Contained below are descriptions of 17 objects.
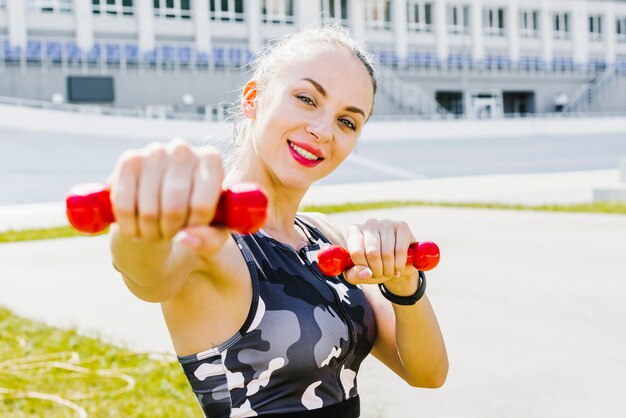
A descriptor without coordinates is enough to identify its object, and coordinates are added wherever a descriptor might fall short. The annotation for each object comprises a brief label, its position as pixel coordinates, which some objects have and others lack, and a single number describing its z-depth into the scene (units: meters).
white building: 36.09
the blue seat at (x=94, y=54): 35.94
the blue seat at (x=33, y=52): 34.59
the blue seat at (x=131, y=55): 36.62
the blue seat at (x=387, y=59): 45.12
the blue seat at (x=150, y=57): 37.22
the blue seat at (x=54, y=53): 34.98
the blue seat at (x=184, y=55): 38.30
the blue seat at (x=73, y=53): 35.38
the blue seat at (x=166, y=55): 37.78
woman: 1.81
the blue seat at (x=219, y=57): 39.28
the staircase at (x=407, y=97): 44.09
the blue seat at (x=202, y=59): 38.71
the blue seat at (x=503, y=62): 49.31
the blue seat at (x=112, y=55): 36.38
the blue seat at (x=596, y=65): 53.72
